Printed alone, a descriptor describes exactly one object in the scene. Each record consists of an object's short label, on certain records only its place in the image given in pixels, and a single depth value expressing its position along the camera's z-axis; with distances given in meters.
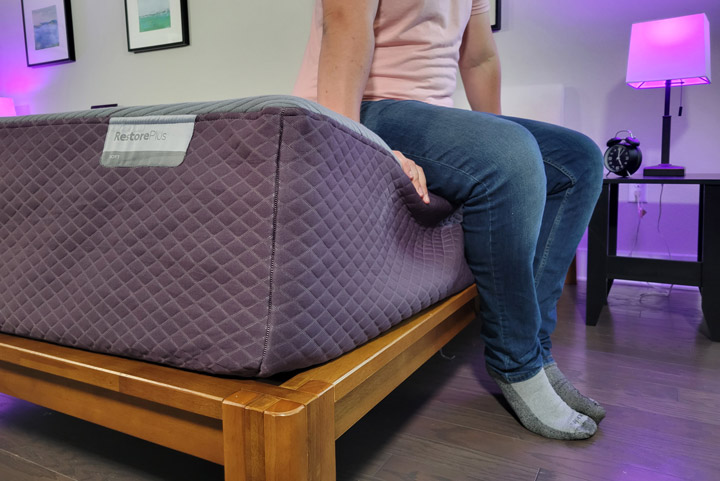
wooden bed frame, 0.52
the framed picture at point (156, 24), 3.13
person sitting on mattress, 0.84
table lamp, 1.82
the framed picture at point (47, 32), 3.52
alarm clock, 1.89
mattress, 0.56
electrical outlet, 2.29
